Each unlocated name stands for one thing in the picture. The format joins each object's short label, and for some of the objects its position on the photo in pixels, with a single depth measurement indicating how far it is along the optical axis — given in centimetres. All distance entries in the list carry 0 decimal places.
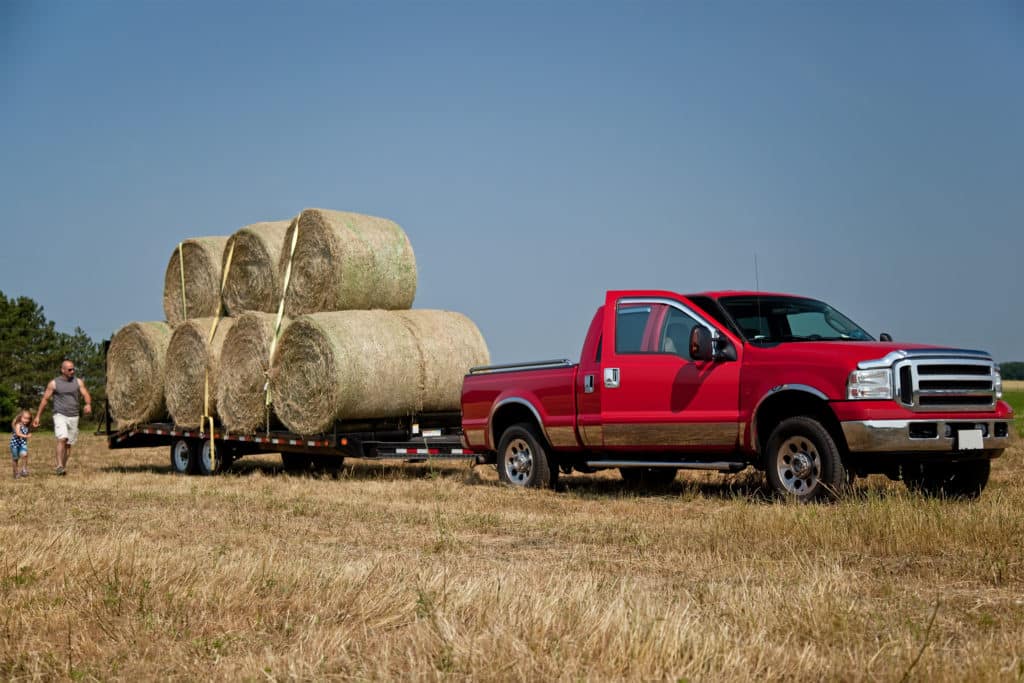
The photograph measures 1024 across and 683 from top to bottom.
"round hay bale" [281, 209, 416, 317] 1598
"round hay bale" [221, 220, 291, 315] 1694
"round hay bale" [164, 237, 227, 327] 1811
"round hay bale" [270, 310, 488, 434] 1511
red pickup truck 1041
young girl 1798
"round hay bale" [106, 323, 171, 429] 1859
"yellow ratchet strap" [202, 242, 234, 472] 1752
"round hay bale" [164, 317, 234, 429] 1739
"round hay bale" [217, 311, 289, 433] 1619
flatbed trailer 1548
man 1839
